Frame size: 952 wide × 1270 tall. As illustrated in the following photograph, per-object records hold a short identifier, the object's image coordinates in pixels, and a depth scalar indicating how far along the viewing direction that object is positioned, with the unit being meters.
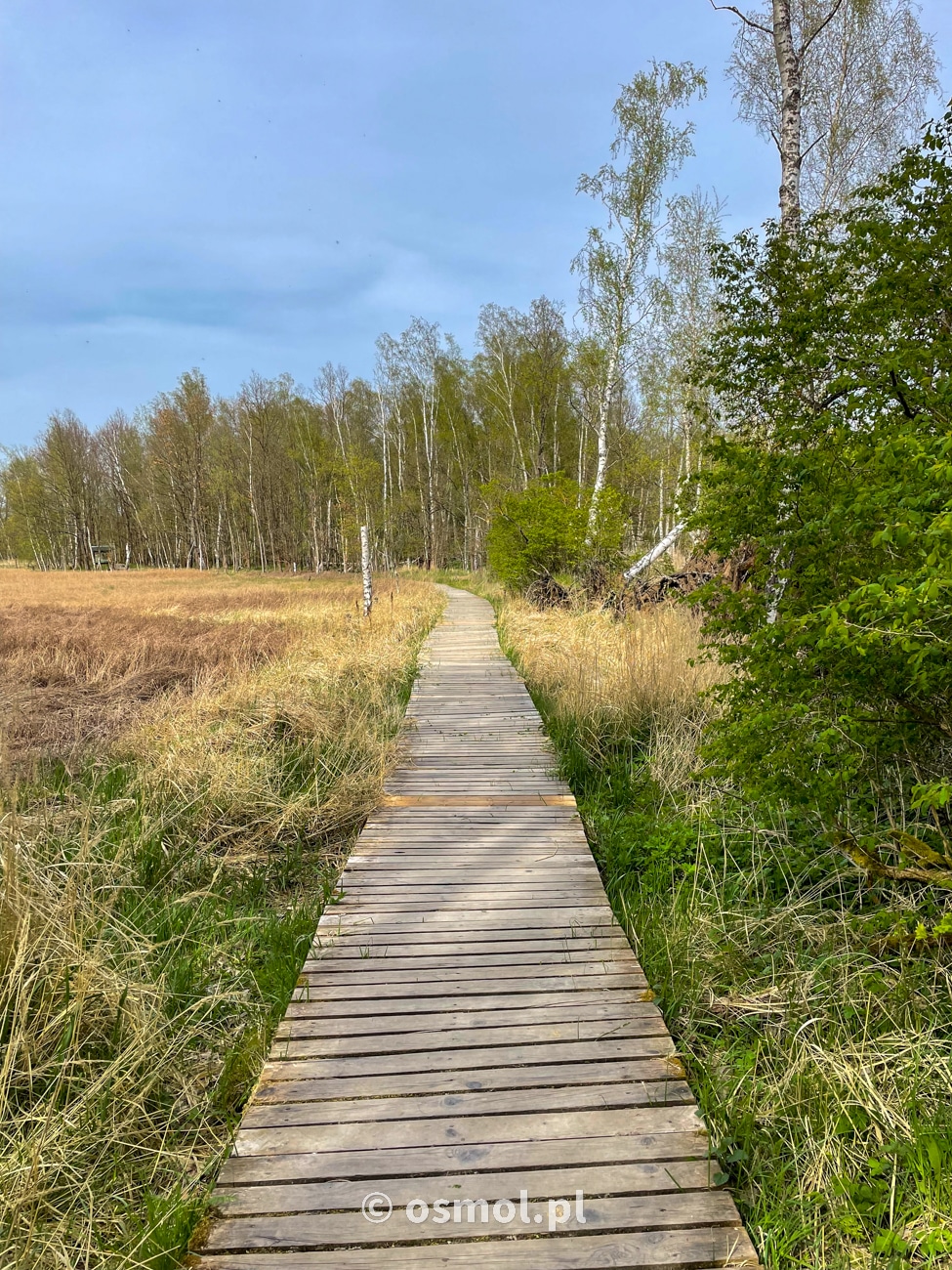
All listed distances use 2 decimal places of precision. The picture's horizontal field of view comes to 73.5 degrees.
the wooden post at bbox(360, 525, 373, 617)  12.47
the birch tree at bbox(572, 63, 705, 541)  13.76
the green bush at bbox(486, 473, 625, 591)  12.05
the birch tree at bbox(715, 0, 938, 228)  12.39
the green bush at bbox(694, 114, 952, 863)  2.04
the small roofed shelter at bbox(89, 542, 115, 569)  45.46
